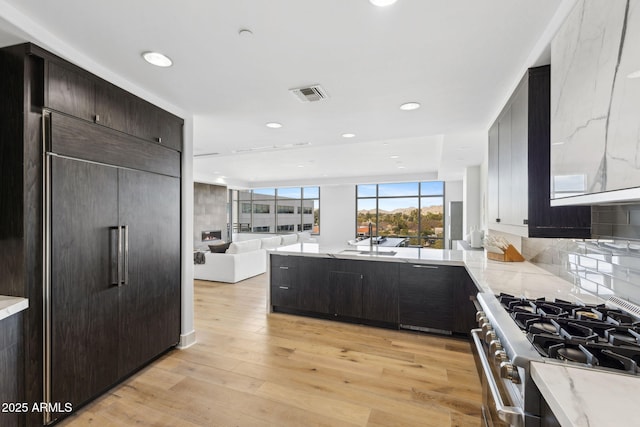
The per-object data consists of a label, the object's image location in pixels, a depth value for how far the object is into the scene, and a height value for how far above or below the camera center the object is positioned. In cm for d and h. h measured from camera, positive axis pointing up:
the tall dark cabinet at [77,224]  167 -8
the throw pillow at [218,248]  607 -75
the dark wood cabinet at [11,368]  156 -87
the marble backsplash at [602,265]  139 -30
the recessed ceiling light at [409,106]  263 +100
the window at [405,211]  918 +7
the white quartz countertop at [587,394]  67 -47
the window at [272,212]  1153 +3
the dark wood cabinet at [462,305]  304 -98
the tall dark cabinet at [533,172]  162 +26
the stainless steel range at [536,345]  91 -46
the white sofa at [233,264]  566 -105
